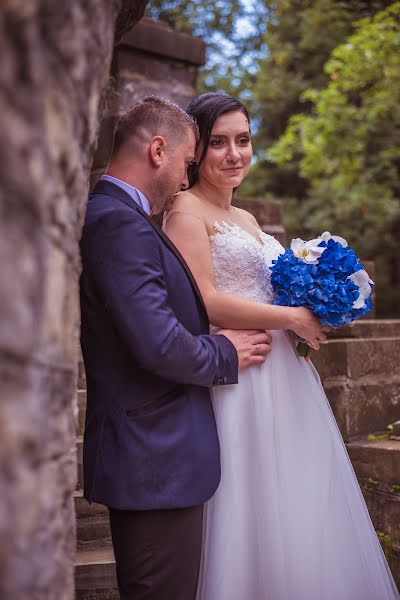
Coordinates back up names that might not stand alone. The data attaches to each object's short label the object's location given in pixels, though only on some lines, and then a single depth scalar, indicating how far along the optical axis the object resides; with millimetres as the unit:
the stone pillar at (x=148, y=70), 4266
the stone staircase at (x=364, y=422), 3469
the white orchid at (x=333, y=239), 2707
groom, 1923
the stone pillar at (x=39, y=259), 955
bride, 2512
